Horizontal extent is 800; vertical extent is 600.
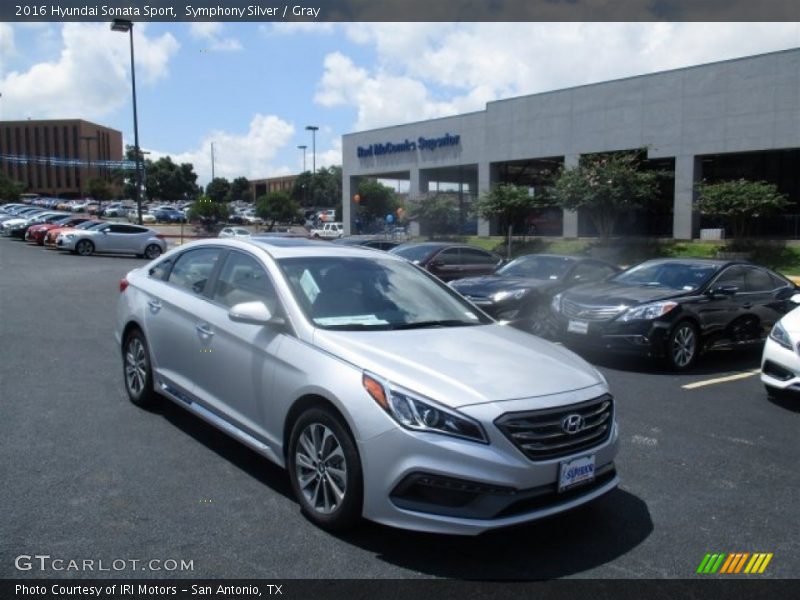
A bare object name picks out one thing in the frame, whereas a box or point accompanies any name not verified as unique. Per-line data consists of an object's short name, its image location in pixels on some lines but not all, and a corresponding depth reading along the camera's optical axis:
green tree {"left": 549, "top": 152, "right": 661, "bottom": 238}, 26.86
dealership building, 26.83
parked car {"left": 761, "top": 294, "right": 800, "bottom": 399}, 6.60
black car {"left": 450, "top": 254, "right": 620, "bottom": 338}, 10.37
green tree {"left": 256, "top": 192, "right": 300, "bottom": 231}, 55.94
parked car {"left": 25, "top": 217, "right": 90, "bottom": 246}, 32.59
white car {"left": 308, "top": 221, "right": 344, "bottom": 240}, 47.89
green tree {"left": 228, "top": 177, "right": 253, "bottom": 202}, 118.19
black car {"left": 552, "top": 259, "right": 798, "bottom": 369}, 8.33
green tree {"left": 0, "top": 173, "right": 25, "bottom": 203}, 81.06
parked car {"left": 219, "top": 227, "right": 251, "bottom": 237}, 34.03
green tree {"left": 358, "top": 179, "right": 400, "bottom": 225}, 64.24
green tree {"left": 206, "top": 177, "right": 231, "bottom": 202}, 99.31
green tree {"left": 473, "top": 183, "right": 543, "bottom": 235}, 32.06
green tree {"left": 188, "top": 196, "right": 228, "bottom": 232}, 49.63
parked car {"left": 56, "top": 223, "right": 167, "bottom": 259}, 28.31
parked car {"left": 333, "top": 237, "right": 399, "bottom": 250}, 18.75
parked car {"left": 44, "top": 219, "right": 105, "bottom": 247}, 29.56
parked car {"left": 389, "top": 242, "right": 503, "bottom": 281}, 15.57
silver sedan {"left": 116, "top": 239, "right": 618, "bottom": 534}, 3.40
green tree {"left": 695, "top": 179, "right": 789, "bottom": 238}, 24.19
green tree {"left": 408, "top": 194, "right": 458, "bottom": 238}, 37.34
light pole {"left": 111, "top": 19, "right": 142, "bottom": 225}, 29.72
